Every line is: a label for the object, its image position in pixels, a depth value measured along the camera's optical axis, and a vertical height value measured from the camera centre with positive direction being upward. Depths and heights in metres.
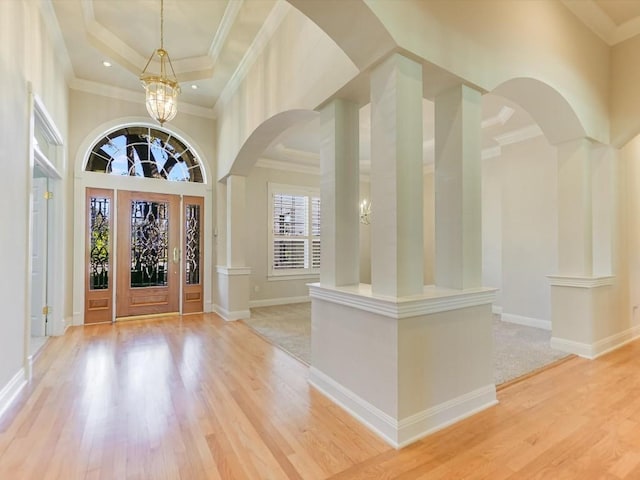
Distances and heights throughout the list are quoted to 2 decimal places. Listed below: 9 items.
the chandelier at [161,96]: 3.48 +1.65
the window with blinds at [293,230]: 6.91 +0.31
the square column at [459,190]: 2.35 +0.40
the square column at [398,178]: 2.07 +0.44
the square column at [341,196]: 2.69 +0.41
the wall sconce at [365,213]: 7.70 +0.75
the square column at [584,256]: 3.52 -0.14
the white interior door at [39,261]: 4.27 -0.21
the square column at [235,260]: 5.39 -0.27
